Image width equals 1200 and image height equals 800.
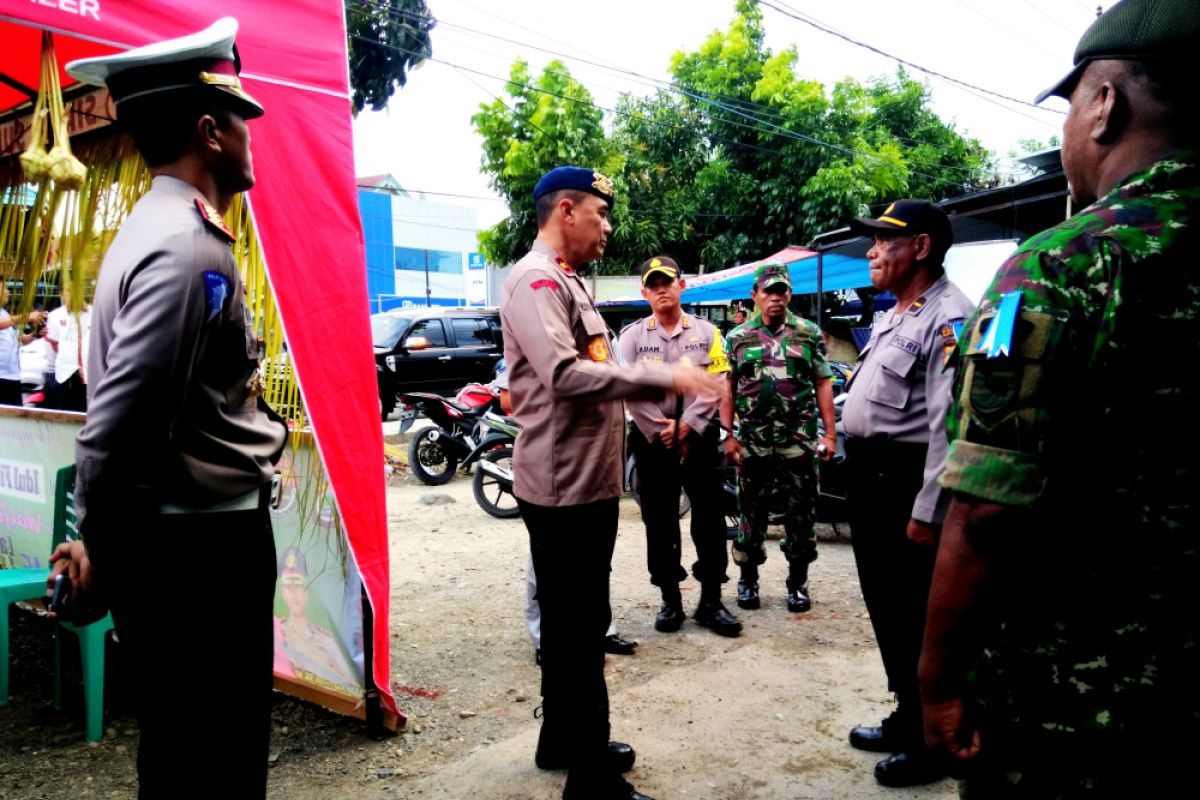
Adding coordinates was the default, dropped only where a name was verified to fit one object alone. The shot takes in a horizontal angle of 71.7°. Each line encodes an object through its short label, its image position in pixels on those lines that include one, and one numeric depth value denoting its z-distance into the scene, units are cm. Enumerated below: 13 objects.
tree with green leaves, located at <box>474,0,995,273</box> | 1546
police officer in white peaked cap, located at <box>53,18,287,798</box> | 151
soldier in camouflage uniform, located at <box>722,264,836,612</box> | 464
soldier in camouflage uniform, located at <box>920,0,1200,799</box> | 114
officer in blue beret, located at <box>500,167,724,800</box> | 249
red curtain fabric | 265
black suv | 1294
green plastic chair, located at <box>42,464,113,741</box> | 301
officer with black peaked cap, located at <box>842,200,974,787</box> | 276
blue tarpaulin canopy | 1338
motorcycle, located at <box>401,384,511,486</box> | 835
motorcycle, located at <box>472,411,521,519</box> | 689
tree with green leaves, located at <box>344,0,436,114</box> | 919
